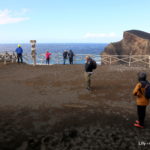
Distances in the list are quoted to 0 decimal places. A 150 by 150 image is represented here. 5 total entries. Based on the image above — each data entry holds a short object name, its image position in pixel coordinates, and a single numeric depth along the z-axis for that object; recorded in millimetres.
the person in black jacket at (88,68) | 7344
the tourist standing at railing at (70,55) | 16184
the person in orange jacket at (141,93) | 4238
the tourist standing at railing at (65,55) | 16734
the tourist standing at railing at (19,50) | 14422
